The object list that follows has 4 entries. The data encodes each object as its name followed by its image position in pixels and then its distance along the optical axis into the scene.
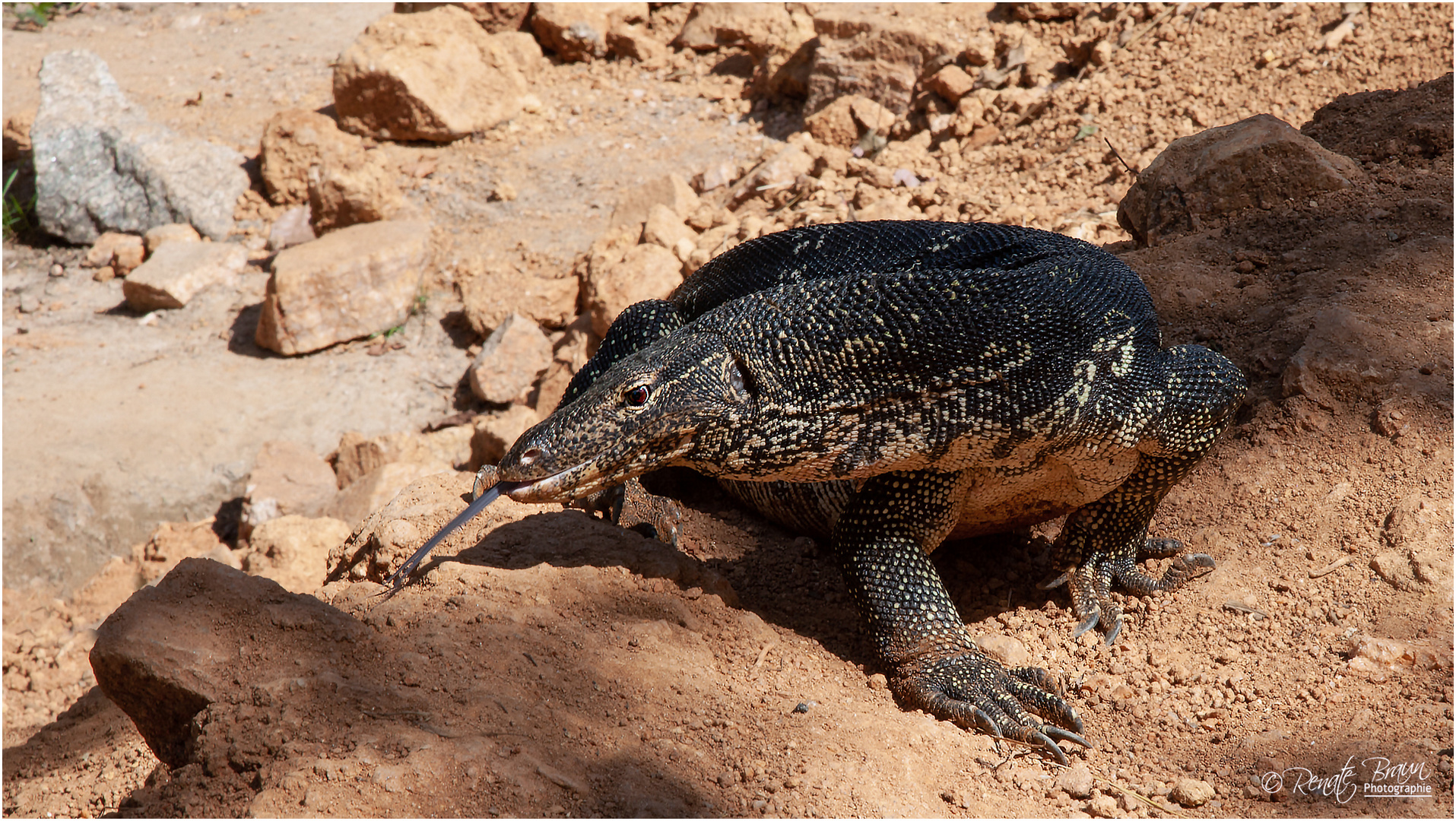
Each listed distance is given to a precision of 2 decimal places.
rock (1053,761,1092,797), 5.98
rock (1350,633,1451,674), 6.32
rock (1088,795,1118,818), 5.82
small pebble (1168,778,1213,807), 5.80
